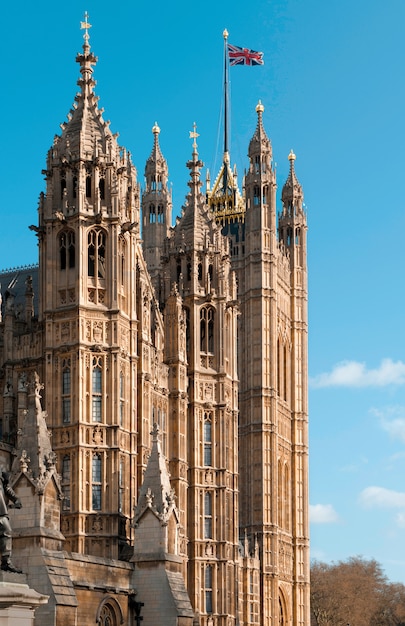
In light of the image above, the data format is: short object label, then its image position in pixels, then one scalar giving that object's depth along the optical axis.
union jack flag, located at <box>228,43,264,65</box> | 103.88
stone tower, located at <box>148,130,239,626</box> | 67.88
